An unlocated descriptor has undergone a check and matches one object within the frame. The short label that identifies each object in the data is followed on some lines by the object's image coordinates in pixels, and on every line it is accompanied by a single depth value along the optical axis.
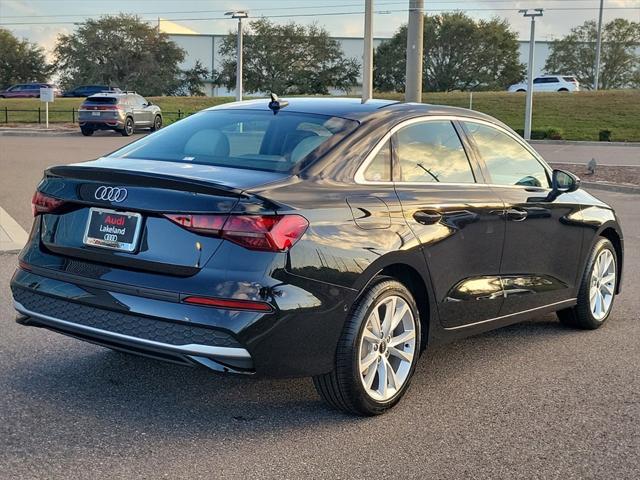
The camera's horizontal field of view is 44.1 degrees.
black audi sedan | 3.76
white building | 78.38
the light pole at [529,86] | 33.34
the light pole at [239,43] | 37.38
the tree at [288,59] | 66.48
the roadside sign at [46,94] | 35.92
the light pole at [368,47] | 24.58
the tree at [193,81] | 73.56
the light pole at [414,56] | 20.02
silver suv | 32.78
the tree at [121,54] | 68.69
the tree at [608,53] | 69.75
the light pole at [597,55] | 58.17
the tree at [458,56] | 66.06
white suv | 57.50
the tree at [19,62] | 76.19
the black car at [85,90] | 61.84
